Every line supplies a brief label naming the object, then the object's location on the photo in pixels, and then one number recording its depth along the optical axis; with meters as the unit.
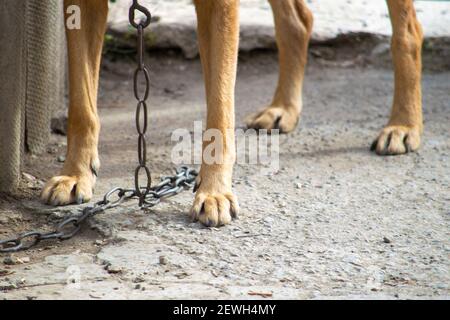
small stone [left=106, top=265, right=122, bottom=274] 6.09
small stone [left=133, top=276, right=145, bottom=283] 5.94
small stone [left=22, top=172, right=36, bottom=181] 8.14
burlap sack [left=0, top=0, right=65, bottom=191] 7.65
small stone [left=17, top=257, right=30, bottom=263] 6.33
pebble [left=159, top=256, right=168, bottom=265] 6.25
